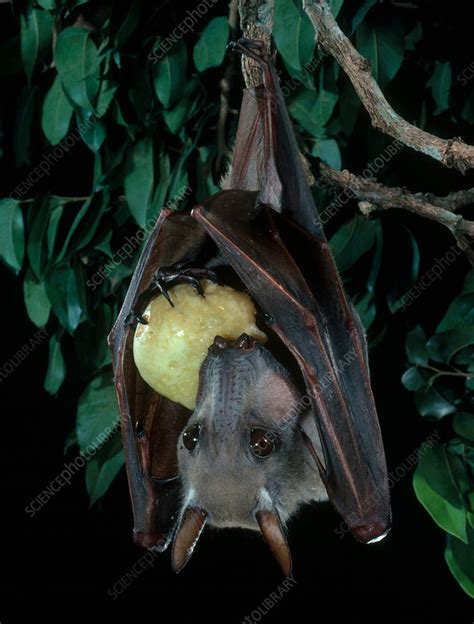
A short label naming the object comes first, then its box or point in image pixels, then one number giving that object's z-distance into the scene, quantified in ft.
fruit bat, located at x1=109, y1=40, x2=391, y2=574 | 1.42
